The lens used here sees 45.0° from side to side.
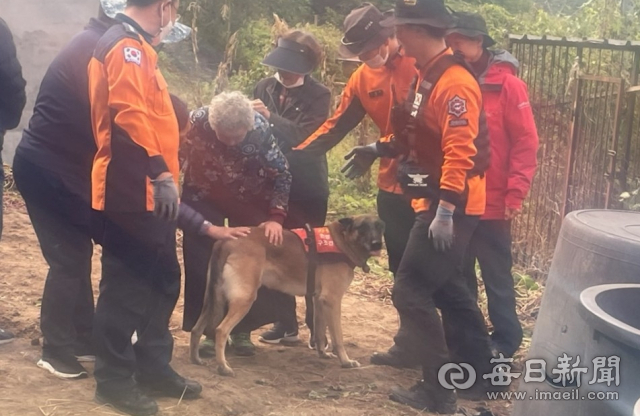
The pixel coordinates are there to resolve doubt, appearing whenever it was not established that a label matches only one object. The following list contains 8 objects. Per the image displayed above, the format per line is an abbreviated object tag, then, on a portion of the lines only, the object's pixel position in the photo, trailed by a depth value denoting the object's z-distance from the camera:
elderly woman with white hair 4.17
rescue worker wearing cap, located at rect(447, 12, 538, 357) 4.62
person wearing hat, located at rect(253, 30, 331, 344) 4.75
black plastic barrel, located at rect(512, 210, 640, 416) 2.09
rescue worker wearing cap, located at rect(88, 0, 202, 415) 3.28
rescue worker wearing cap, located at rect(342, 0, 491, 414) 3.73
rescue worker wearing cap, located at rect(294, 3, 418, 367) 4.55
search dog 4.44
